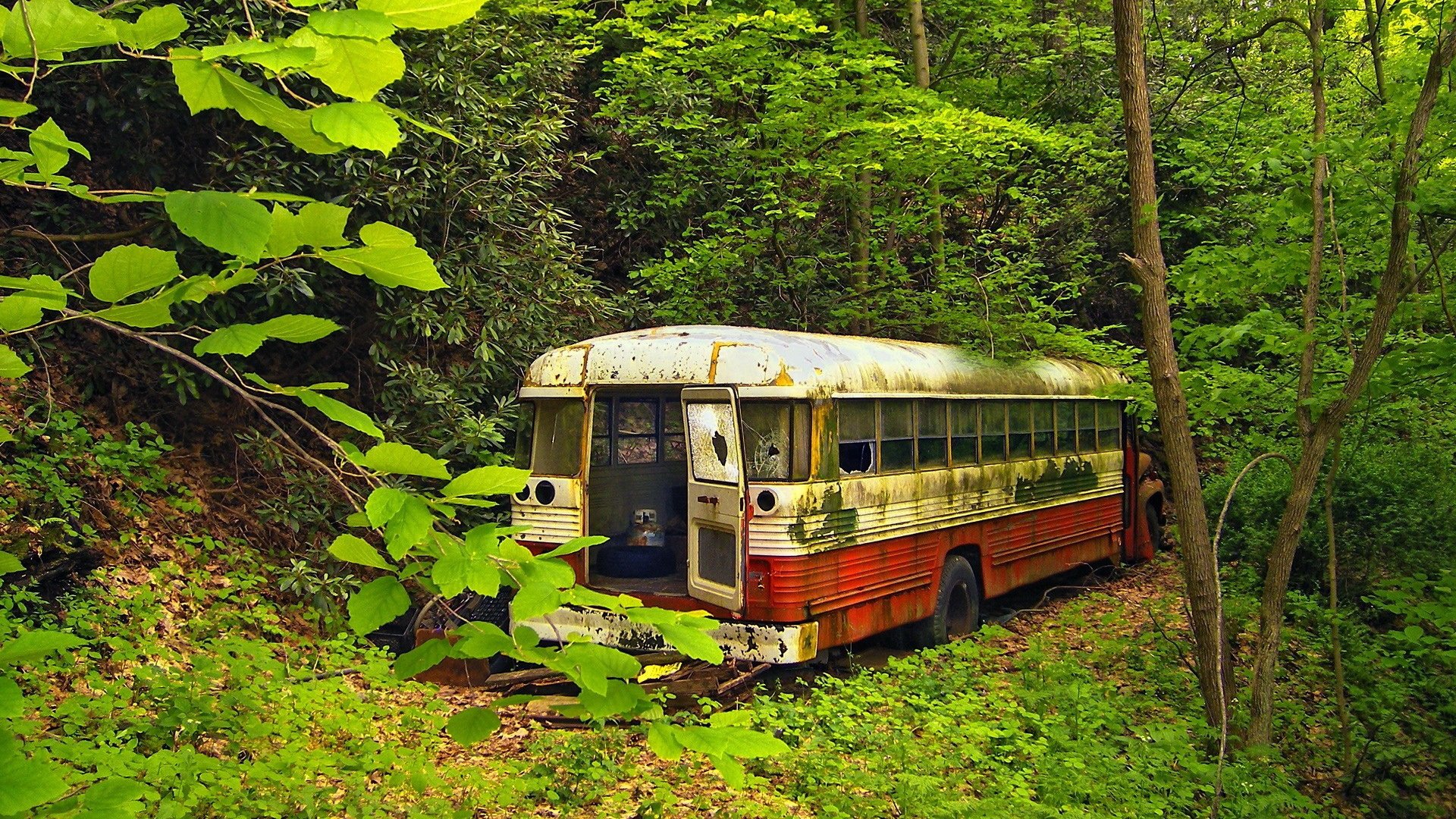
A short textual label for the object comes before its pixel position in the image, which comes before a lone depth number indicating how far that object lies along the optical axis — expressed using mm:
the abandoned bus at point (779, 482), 7379
